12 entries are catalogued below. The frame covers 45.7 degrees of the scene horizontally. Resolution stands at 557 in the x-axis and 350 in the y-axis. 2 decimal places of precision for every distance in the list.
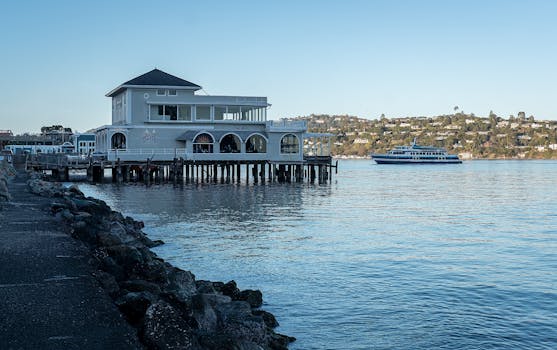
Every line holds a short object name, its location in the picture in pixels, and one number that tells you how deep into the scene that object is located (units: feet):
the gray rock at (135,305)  31.96
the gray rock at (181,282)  43.82
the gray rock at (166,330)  28.04
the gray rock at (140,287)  36.45
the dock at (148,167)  189.26
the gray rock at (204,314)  34.04
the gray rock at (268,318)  44.57
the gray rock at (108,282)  36.17
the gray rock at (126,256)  43.80
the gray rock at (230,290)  50.03
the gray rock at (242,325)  35.51
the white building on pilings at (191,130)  191.21
